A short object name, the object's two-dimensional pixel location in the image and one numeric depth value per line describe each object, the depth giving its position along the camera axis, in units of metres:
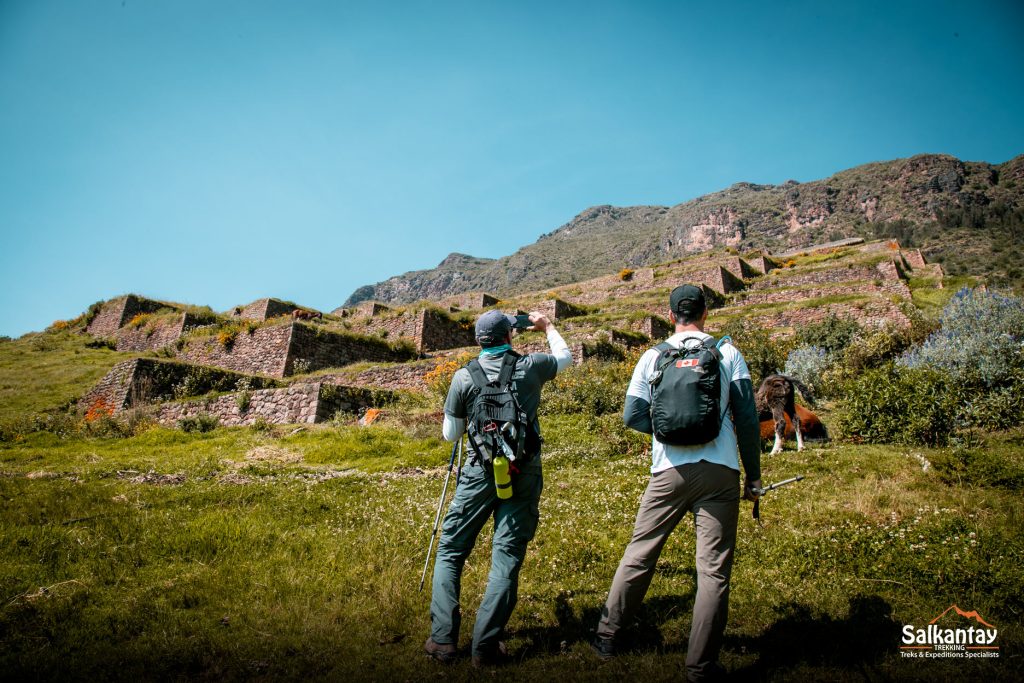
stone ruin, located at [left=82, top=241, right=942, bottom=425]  15.95
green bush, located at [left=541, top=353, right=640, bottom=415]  12.67
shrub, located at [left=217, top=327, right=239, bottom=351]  23.72
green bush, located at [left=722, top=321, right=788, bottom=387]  14.88
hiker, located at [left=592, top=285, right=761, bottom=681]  3.03
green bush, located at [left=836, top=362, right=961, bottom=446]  8.30
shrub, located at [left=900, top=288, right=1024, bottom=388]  9.52
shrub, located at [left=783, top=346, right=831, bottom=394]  13.71
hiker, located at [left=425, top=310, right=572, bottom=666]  3.40
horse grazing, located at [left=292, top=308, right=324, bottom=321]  30.68
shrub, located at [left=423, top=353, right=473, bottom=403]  15.84
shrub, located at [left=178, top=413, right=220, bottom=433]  14.07
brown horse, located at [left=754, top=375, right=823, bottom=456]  8.72
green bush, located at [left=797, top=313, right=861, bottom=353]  16.27
